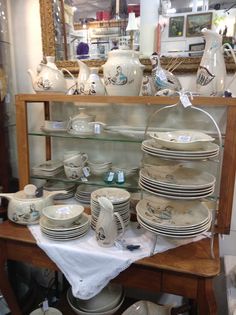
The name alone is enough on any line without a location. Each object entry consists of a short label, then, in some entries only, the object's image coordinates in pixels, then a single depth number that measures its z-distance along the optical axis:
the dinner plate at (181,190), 0.97
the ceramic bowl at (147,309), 1.34
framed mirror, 1.40
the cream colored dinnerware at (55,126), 1.46
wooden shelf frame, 1.07
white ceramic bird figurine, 1.21
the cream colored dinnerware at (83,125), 1.39
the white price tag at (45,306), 1.44
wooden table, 0.99
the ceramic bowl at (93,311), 1.36
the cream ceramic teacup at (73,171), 1.42
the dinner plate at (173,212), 1.04
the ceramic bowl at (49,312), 1.43
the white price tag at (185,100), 0.99
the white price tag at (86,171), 1.45
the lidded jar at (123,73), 1.18
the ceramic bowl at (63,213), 1.13
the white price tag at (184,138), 0.96
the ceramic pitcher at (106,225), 1.06
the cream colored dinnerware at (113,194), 1.19
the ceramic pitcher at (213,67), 1.13
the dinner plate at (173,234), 0.99
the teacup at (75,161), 1.42
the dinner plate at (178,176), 0.97
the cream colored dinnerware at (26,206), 1.24
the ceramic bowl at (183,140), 0.94
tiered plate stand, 0.95
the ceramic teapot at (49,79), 1.34
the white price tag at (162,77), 1.21
